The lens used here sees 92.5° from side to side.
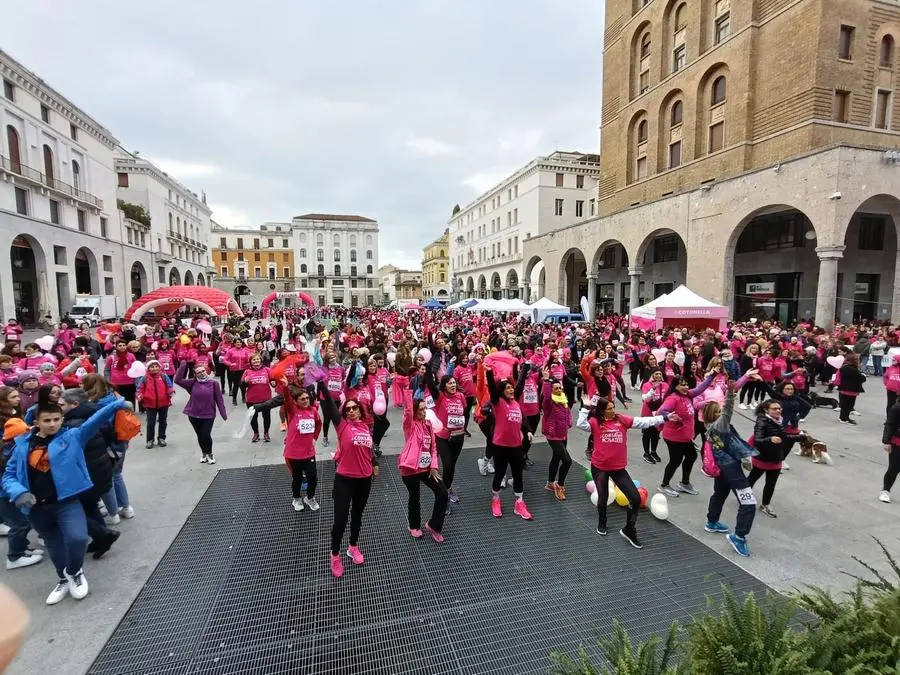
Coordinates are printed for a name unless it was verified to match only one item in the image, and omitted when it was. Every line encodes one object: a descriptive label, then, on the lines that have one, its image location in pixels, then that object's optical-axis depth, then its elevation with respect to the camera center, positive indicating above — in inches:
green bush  75.4 -63.9
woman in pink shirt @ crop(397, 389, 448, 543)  180.5 -70.6
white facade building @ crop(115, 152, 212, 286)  1956.2 +417.7
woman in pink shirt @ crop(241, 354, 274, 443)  311.7 -59.4
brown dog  278.5 -98.9
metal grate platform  129.6 -105.6
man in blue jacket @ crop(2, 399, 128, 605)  143.4 -62.0
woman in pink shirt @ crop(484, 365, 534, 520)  206.1 -65.8
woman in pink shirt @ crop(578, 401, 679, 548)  186.2 -69.7
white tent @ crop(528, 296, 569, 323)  943.7 -20.1
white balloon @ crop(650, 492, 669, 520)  207.5 -100.1
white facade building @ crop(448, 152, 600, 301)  1795.0 +398.3
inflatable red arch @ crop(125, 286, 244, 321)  802.8 +1.6
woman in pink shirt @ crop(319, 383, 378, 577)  165.6 -67.5
